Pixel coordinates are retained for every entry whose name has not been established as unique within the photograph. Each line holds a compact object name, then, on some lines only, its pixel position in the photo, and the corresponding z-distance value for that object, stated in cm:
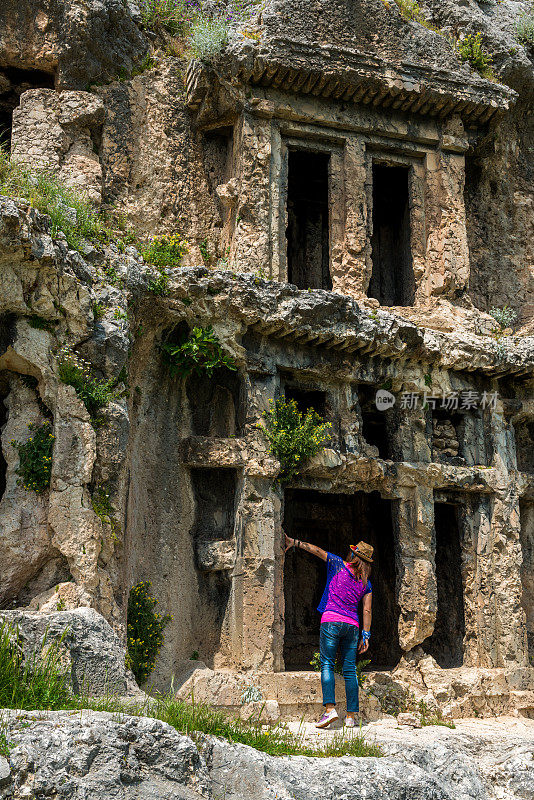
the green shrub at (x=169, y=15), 1230
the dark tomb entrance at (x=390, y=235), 1312
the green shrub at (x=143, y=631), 905
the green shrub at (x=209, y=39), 1131
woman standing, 853
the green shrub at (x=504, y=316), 1232
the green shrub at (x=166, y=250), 1025
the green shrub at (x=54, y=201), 848
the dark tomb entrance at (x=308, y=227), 1368
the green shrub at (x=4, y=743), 479
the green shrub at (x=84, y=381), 830
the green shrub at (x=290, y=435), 1002
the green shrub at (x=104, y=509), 816
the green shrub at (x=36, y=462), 806
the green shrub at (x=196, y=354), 986
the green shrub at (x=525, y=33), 1334
